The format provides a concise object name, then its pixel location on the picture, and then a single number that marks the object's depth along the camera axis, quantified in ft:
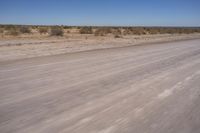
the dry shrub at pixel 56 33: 83.07
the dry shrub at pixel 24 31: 95.16
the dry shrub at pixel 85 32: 106.89
